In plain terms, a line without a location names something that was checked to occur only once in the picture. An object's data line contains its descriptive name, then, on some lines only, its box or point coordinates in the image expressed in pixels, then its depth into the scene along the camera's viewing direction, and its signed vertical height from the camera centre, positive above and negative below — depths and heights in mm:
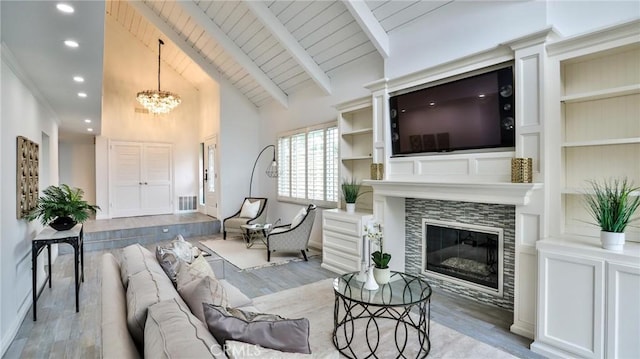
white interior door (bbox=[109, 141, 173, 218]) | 8156 -29
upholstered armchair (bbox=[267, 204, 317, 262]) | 5230 -947
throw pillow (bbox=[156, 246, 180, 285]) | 2200 -599
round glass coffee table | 2434 -1317
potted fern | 3768 -362
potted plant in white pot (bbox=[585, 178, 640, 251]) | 2262 -264
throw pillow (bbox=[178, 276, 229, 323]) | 1671 -627
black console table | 3307 -681
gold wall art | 3191 +30
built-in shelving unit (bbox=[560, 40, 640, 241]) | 2533 +435
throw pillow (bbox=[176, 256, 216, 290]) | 1950 -618
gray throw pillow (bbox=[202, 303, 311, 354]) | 1323 -638
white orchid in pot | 2740 -778
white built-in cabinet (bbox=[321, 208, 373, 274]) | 4320 -877
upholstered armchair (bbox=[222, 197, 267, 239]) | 6785 -829
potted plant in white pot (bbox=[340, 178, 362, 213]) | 4652 -252
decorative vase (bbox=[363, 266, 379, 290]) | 2615 -857
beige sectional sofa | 1127 -597
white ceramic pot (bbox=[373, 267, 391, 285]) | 2738 -833
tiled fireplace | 3396 -825
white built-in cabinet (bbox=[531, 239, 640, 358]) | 2180 -894
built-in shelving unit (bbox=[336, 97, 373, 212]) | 4906 +501
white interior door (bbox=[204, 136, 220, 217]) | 7973 +17
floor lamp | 7202 +198
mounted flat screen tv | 3047 +653
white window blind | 5734 +240
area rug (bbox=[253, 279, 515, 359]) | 2572 -1371
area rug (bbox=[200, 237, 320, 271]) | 5109 -1337
